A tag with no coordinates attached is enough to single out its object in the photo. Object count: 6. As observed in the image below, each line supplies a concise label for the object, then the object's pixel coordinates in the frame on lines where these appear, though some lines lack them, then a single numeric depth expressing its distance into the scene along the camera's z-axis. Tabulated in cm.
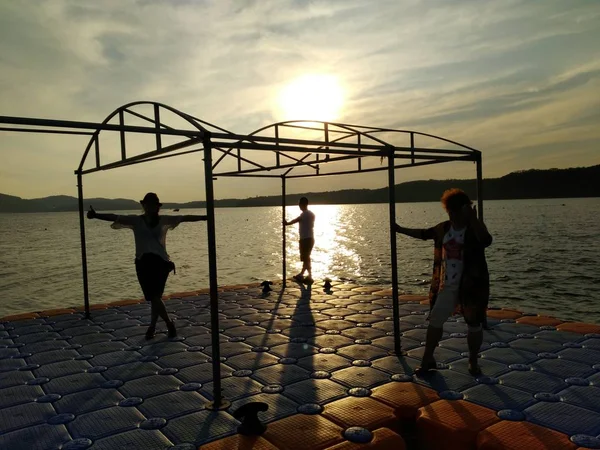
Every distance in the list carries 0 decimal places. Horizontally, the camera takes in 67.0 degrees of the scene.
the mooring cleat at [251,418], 401
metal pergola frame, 478
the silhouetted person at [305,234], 1231
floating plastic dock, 403
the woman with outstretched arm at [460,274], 516
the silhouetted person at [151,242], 705
